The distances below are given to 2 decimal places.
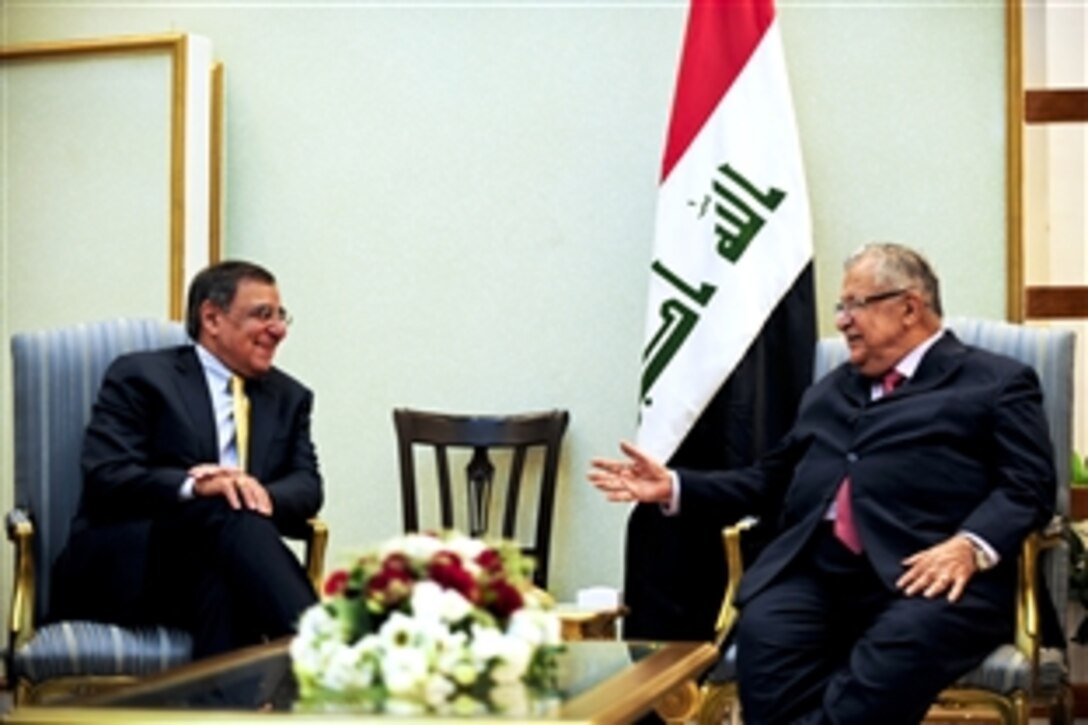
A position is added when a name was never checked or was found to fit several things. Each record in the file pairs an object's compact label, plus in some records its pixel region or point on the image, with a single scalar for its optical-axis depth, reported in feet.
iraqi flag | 16.37
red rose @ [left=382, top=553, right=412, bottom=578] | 8.18
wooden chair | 17.29
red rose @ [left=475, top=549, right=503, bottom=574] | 8.45
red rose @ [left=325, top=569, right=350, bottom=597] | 8.25
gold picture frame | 17.88
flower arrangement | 7.85
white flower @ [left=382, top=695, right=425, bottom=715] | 7.58
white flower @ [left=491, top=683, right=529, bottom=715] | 7.72
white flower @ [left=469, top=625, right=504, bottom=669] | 7.95
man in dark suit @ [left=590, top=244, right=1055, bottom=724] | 11.86
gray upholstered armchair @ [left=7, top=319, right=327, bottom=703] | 12.46
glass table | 7.70
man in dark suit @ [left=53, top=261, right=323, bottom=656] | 12.61
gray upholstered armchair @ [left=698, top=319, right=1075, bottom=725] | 12.01
